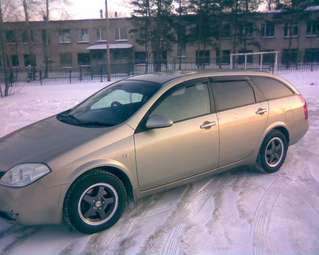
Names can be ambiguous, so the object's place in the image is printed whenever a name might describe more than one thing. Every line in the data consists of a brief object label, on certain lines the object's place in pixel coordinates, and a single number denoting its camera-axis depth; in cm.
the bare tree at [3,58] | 1502
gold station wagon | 303
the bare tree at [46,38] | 3153
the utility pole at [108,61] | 2373
